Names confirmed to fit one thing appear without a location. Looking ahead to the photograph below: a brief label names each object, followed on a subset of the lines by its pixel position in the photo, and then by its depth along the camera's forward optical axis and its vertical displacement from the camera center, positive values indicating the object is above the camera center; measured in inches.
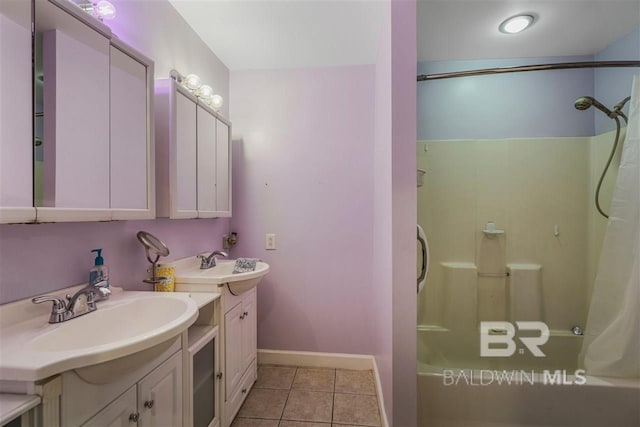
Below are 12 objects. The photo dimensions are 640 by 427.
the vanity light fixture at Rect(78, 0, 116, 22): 36.7 +32.6
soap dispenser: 36.9 -8.6
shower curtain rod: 53.1 +34.1
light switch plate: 80.0 -8.8
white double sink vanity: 21.2 -16.5
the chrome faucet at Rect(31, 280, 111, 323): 30.0 -11.5
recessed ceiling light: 56.5 +46.4
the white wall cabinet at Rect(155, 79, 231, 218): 50.4 +14.6
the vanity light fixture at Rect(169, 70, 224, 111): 57.1 +32.3
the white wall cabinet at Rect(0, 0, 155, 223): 26.9 +13.6
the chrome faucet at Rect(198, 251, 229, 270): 62.2 -11.5
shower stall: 66.9 +1.2
